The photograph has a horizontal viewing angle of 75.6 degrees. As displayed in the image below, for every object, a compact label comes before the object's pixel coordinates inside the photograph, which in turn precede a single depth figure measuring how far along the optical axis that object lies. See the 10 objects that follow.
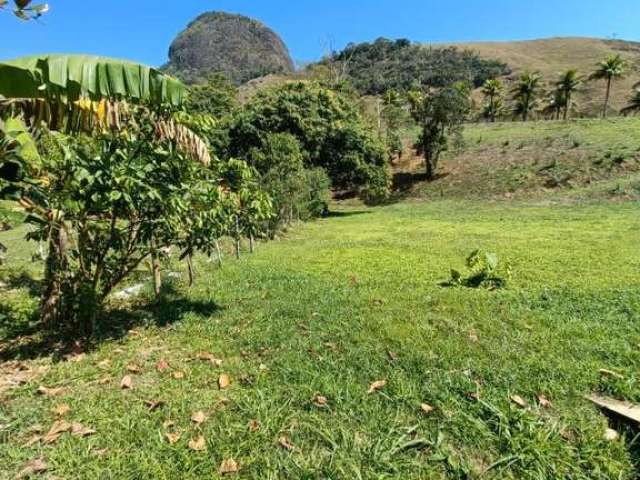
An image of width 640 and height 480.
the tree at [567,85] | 34.28
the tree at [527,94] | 39.00
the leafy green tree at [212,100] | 32.88
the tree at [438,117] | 24.09
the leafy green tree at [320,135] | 21.44
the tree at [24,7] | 2.83
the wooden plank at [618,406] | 2.74
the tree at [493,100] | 40.91
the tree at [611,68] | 31.73
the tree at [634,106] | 37.50
